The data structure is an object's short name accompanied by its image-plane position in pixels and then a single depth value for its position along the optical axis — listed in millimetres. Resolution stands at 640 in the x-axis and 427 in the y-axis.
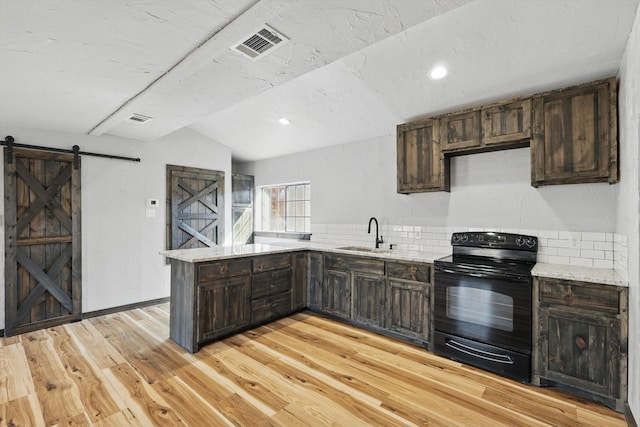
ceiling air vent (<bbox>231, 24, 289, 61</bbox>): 1928
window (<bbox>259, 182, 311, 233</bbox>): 5446
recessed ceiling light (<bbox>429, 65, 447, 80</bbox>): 2773
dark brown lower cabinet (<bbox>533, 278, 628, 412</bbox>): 2109
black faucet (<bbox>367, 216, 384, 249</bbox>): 4106
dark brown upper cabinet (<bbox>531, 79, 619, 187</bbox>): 2406
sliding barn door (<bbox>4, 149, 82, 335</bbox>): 3471
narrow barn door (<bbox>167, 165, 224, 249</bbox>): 4773
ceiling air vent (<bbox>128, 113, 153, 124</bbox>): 3349
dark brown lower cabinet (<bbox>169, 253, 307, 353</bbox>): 2977
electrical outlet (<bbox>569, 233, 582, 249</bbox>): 2764
